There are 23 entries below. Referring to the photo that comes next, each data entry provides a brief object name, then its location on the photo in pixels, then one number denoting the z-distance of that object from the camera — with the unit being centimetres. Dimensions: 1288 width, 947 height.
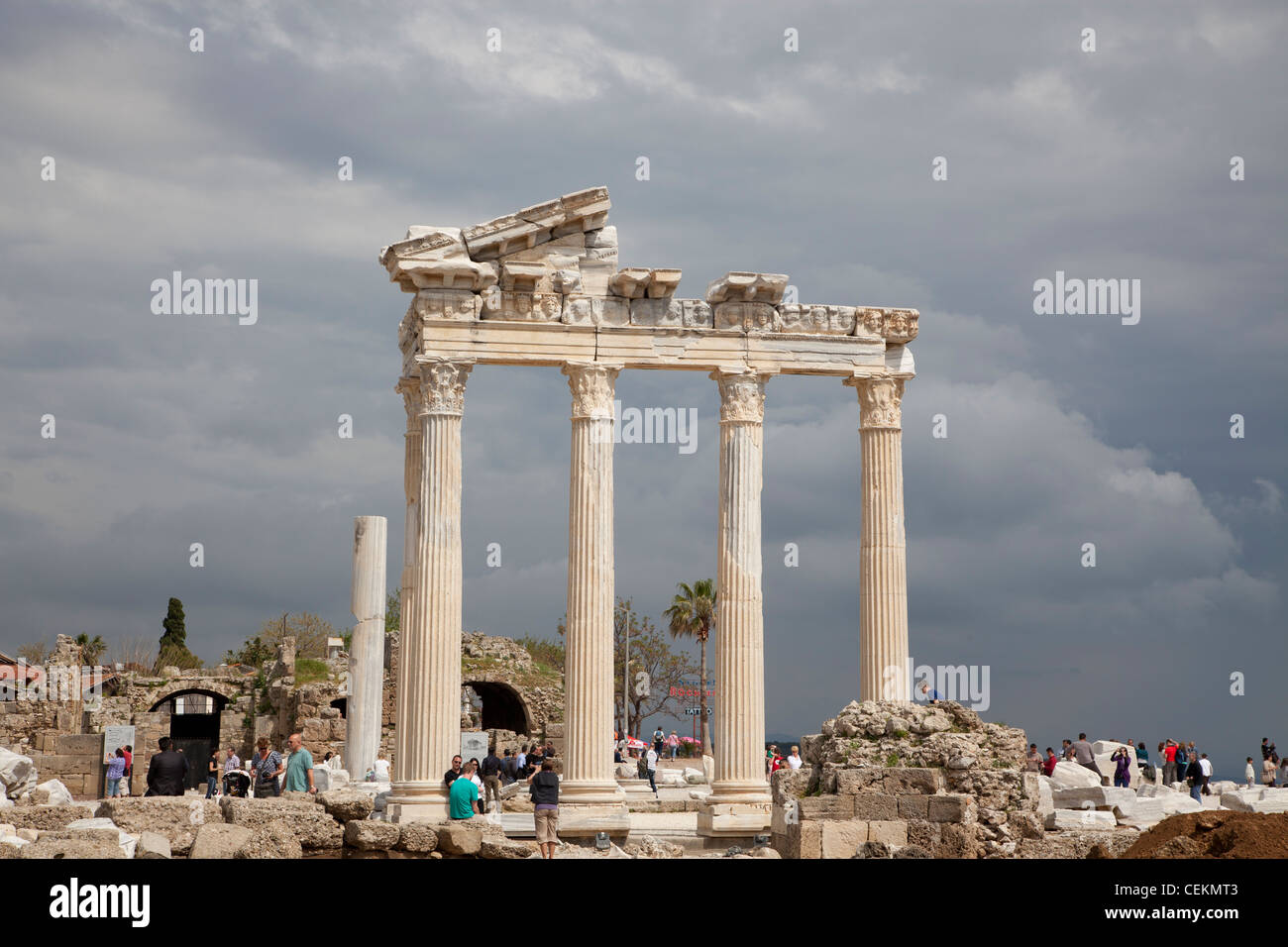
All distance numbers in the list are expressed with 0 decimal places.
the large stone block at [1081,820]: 2159
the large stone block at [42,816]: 1786
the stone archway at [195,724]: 4234
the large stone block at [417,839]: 1697
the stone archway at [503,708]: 4925
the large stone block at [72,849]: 1341
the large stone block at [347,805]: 1753
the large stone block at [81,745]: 3488
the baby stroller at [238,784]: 2773
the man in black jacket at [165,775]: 2219
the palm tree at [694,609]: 6612
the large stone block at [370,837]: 1686
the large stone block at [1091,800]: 2512
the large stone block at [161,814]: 1653
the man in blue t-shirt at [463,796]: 1948
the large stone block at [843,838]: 1686
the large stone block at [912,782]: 1727
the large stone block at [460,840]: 1695
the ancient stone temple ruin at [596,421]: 2433
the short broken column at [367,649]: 2923
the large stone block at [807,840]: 1684
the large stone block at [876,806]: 1711
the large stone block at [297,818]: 1672
